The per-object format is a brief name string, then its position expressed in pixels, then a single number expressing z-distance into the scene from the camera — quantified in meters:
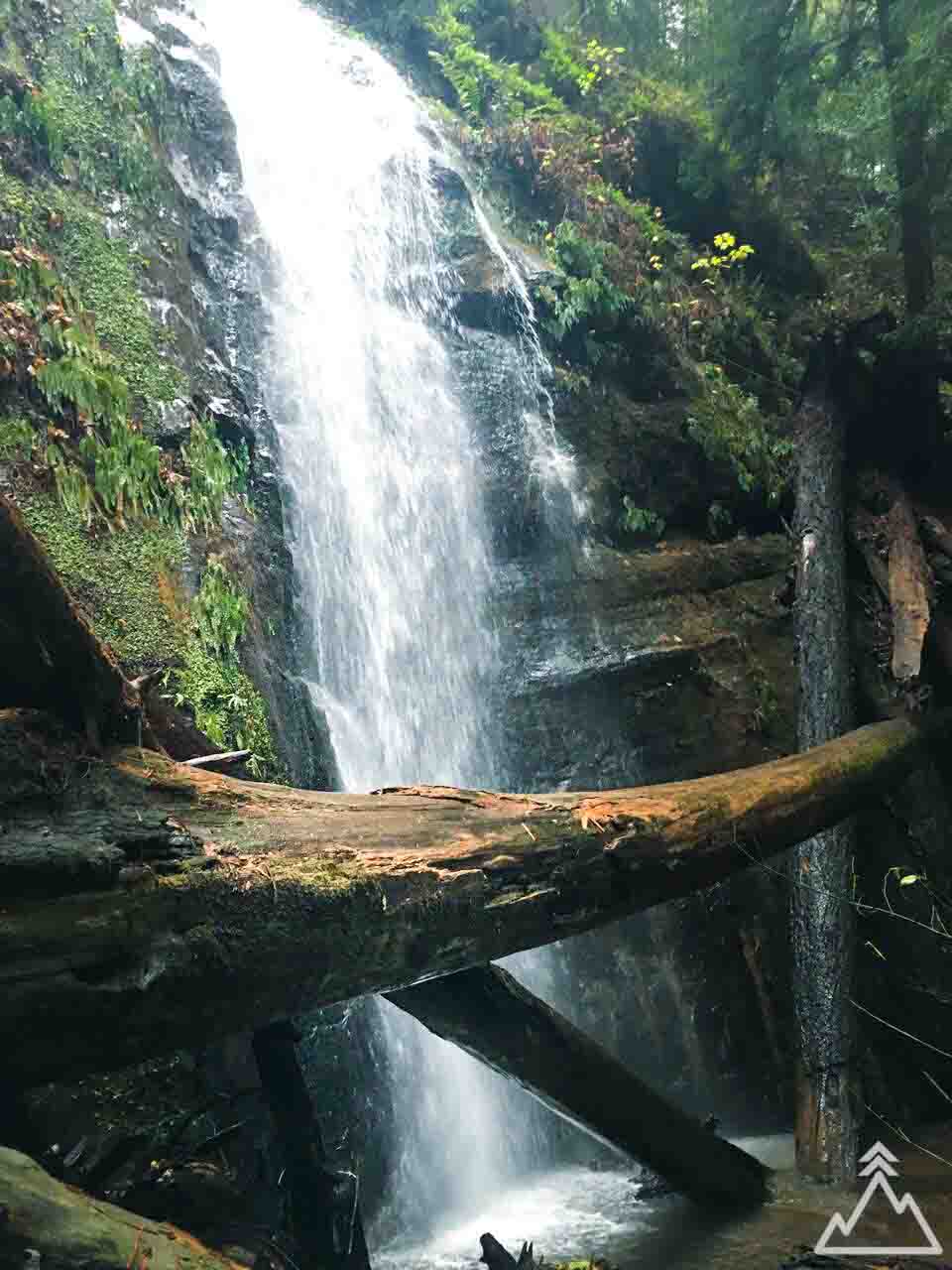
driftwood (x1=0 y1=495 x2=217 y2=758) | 2.47
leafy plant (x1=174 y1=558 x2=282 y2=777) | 5.43
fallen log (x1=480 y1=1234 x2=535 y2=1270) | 3.86
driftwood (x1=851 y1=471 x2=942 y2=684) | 6.32
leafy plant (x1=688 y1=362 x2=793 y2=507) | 10.14
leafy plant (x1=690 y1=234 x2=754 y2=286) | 12.34
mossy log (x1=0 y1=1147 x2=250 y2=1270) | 2.01
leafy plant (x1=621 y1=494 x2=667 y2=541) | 9.73
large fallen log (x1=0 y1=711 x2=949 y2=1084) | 2.30
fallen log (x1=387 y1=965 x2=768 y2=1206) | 3.78
